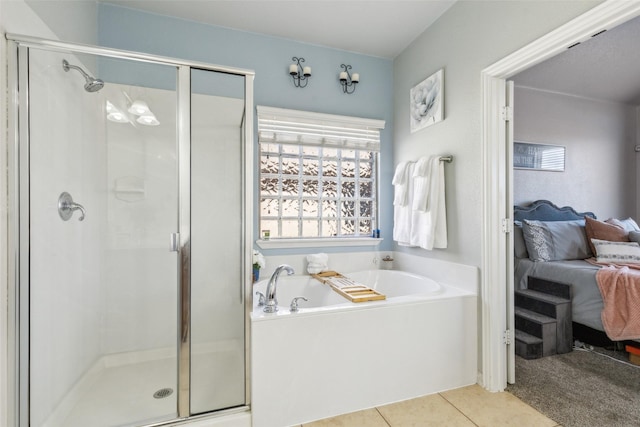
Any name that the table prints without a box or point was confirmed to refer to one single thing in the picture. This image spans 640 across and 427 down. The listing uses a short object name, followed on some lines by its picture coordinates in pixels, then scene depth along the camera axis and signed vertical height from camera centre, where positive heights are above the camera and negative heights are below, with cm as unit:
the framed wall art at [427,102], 239 +95
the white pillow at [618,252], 271 -33
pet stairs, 238 -88
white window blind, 268 +80
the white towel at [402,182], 267 +29
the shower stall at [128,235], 145 -12
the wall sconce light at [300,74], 272 +127
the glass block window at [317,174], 276 +40
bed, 244 -35
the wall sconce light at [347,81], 287 +129
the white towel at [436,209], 234 +5
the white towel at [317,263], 272 -43
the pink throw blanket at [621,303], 218 -64
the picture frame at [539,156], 347 +70
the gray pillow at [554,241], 295 -25
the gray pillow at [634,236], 305 -20
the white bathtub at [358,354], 162 -82
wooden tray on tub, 190 -53
